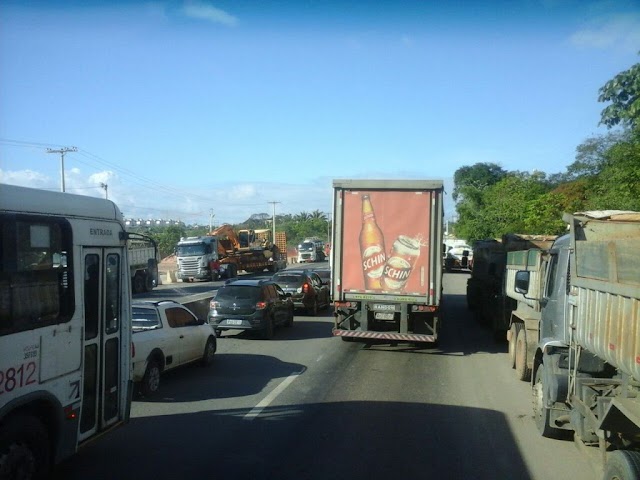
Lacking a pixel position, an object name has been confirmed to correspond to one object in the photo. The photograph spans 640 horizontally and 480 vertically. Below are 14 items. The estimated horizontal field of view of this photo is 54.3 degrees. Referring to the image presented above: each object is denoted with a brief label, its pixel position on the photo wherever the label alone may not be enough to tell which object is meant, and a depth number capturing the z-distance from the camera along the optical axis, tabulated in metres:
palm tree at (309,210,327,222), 127.06
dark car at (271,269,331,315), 21.27
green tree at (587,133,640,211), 16.62
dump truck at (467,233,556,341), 15.62
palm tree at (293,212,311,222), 128.95
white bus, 4.96
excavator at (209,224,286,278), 45.25
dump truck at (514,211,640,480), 4.68
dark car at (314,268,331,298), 24.41
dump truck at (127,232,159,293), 31.07
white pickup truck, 9.43
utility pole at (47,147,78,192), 43.57
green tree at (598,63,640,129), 12.57
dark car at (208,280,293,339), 15.38
